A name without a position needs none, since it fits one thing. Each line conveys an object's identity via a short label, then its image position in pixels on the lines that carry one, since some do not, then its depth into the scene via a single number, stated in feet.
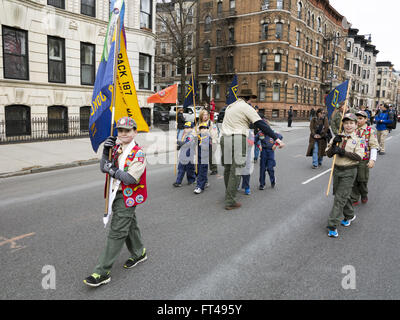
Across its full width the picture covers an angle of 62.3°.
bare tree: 107.24
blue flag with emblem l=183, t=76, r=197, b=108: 29.84
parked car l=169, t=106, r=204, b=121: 91.60
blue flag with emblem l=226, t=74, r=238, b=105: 25.43
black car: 90.92
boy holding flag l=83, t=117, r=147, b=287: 11.49
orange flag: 29.50
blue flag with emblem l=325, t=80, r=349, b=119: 20.99
